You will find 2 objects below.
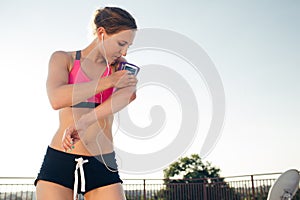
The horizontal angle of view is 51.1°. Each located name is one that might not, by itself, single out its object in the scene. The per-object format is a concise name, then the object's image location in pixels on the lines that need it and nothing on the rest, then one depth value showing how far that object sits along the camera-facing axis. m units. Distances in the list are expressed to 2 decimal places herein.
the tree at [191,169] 52.19
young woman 1.64
